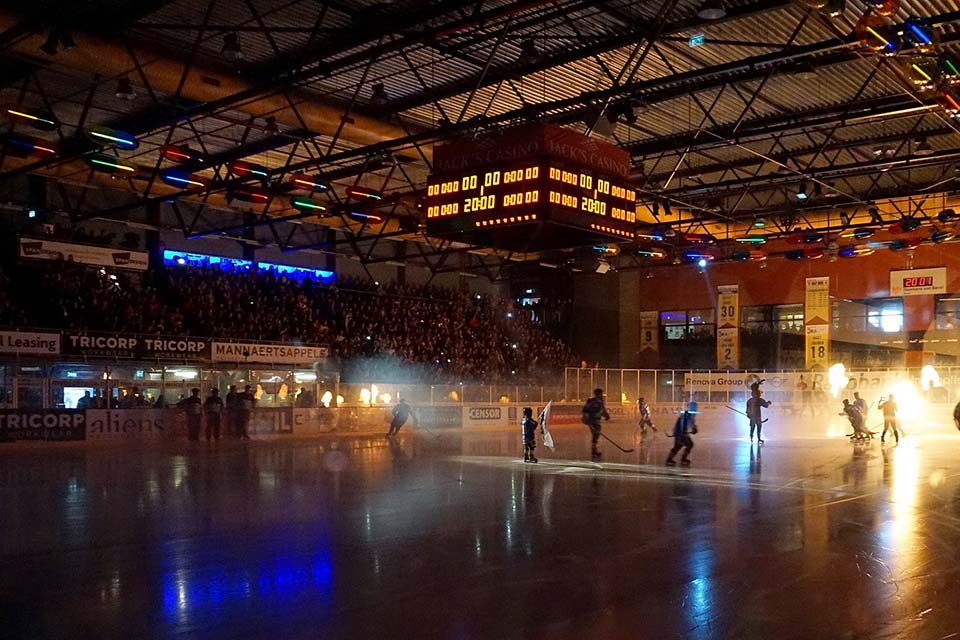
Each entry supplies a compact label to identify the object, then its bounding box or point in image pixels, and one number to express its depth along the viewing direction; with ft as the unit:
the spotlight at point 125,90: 60.29
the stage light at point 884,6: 41.73
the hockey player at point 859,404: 91.53
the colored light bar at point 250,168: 68.39
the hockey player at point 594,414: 72.54
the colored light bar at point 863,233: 101.97
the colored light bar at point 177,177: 65.87
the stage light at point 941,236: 98.61
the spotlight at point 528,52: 56.24
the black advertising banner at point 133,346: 86.94
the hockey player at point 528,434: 67.97
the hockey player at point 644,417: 102.32
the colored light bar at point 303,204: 76.69
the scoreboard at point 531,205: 52.39
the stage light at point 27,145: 60.39
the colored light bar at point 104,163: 59.02
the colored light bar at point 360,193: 77.20
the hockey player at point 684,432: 67.41
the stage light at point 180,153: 64.18
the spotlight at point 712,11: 46.47
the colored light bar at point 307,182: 70.23
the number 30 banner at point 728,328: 152.97
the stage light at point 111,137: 54.80
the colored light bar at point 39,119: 54.19
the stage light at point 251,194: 74.59
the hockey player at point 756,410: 81.25
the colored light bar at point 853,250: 107.04
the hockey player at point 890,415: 86.63
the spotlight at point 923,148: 79.72
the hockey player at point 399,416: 101.45
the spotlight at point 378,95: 67.25
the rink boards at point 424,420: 83.10
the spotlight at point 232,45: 55.57
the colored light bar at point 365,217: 87.59
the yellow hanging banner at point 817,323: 141.59
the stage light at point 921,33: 46.50
